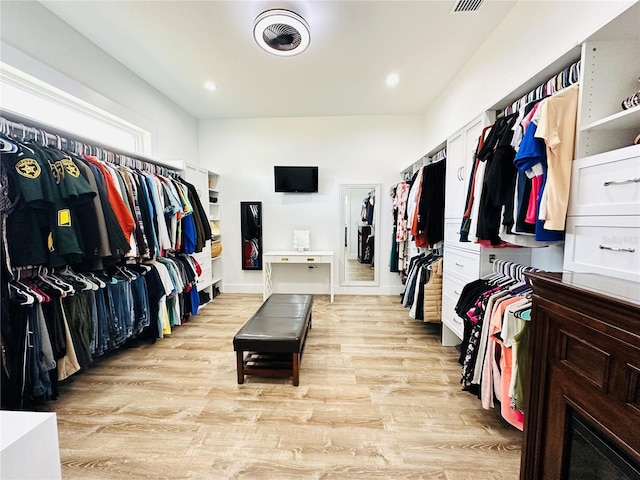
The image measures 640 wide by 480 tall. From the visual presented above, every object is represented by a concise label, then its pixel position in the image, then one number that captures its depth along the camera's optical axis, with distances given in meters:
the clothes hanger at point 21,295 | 1.53
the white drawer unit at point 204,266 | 3.58
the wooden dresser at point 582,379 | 0.66
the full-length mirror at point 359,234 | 4.20
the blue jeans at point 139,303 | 2.34
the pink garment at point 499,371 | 1.42
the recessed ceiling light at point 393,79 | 2.90
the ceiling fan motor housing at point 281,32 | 1.99
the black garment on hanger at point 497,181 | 1.46
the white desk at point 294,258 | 3.94
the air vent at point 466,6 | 1.91
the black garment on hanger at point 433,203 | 2.67
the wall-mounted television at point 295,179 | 4.08
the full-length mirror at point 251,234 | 4.27
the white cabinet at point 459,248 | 1.90
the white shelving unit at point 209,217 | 3.54
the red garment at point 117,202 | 2.06
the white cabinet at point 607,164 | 0.98
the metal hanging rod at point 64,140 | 1.63
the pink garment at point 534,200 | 1.27
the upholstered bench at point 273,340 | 1.91
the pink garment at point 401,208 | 3.32
